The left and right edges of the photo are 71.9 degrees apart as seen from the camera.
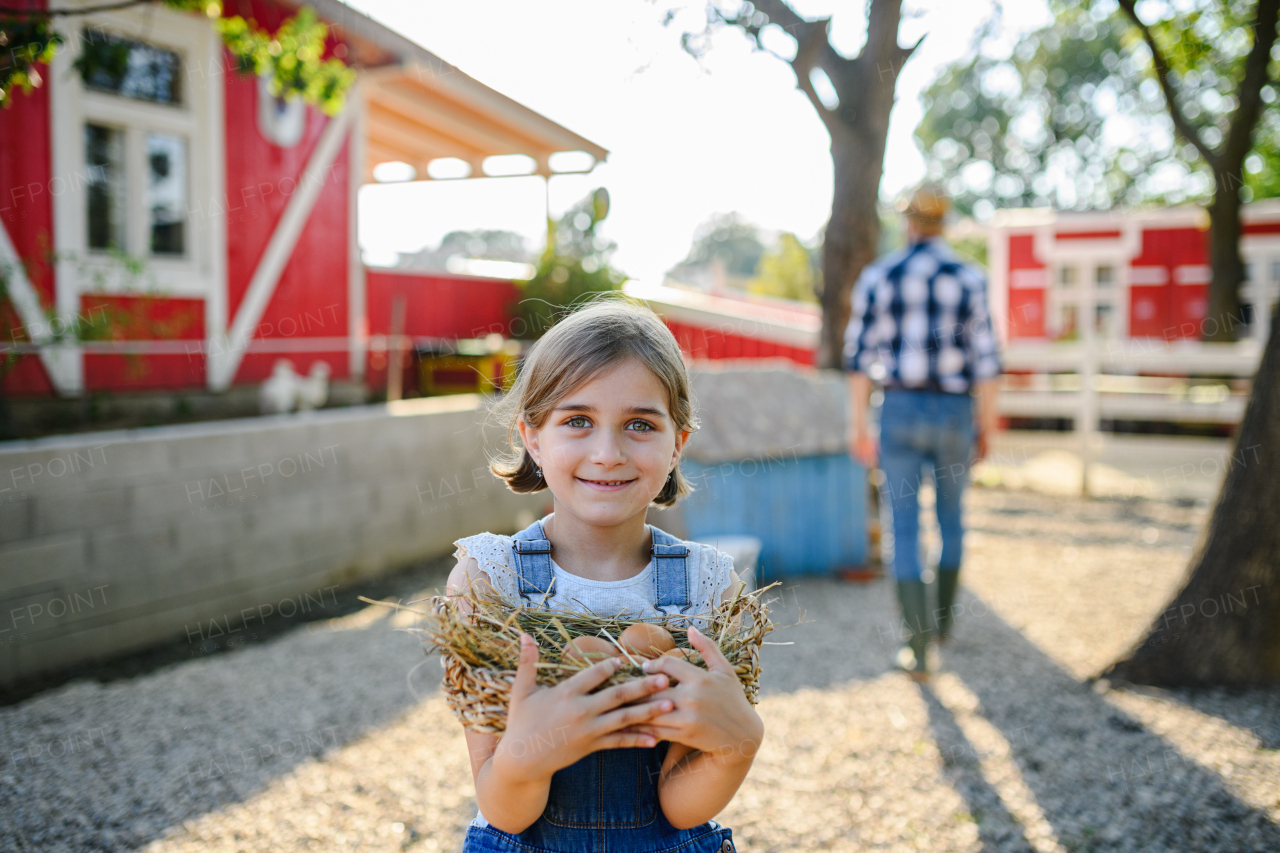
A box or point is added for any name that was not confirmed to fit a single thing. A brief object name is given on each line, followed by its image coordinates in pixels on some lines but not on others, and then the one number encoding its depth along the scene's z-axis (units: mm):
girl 1310
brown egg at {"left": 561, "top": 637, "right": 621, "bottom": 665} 1379
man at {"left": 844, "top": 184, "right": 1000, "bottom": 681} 3998
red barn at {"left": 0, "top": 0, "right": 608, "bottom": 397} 6160
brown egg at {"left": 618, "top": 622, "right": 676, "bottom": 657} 1425
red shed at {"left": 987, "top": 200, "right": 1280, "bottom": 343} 20281
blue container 5406
